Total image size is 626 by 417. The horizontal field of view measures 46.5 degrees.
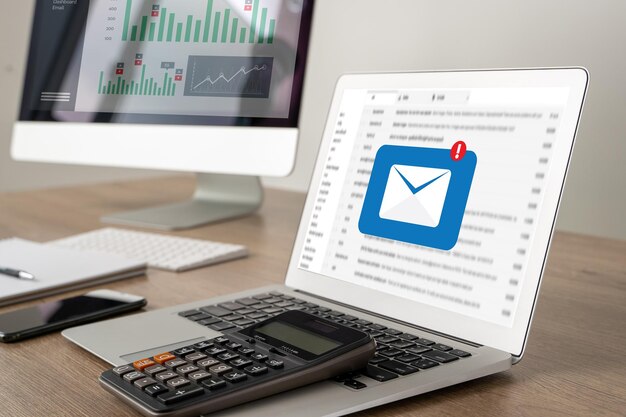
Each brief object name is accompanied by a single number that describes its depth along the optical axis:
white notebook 0.81
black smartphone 0.69
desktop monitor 1.02
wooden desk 0.54
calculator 0.48
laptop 0.59
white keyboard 0.95
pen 0.83
